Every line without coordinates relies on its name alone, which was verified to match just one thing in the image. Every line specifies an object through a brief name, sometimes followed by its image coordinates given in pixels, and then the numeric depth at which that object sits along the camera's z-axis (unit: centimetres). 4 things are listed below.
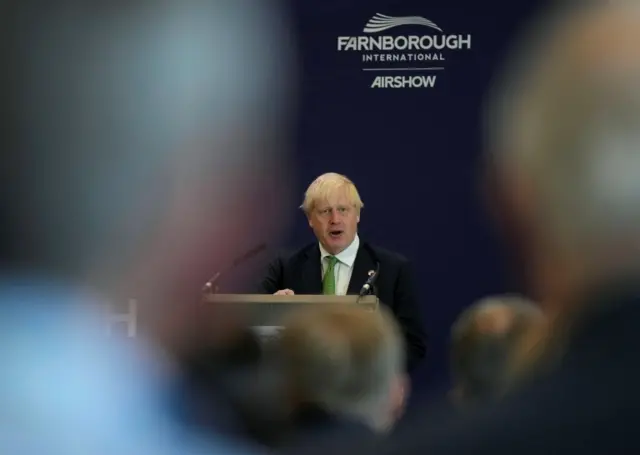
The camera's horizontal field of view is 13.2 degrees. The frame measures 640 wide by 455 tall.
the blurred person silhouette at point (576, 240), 145
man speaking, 778
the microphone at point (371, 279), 736
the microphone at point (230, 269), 805
